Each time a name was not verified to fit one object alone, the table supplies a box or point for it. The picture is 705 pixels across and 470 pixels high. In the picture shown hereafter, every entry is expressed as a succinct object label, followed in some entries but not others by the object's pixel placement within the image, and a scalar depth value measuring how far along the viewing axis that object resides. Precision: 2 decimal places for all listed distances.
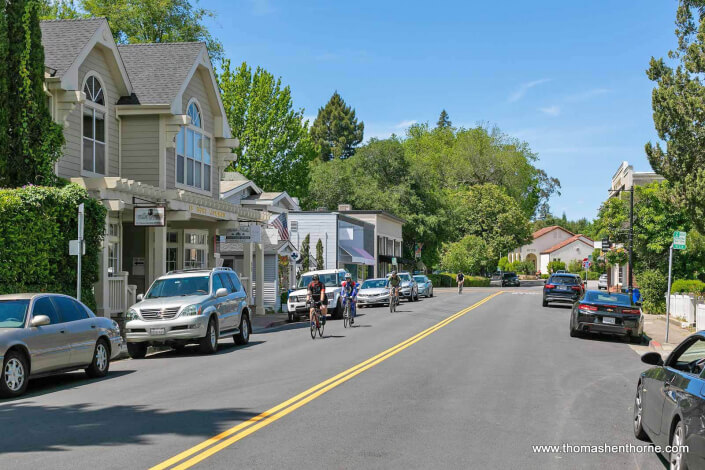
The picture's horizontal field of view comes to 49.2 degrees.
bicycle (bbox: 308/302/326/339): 21.17
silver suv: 17.23
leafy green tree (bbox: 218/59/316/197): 58.66
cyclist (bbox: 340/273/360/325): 25.67
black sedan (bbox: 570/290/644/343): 21.34
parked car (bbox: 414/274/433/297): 48.91
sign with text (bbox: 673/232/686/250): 21.28
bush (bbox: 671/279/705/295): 30.22
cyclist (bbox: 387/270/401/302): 34.00
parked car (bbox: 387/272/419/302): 43.91
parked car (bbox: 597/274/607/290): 71.56
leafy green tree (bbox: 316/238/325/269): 53.64
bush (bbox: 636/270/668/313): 34.16
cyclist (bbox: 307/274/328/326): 21.34
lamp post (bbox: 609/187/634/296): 38.45
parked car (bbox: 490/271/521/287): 89.81
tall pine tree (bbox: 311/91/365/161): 123.56
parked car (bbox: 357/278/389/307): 39.81
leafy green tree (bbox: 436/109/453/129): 147.88
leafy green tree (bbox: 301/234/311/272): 49.91
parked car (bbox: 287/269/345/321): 29.92
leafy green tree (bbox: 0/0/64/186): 18.62
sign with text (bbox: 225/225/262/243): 28.62
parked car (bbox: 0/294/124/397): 11.51
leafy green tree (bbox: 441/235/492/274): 87.25
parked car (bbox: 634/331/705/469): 5.73
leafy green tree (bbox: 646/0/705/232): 25.67
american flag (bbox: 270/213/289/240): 38.98
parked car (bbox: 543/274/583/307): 38.62
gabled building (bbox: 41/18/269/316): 21.41
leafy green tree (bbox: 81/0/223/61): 45.41
